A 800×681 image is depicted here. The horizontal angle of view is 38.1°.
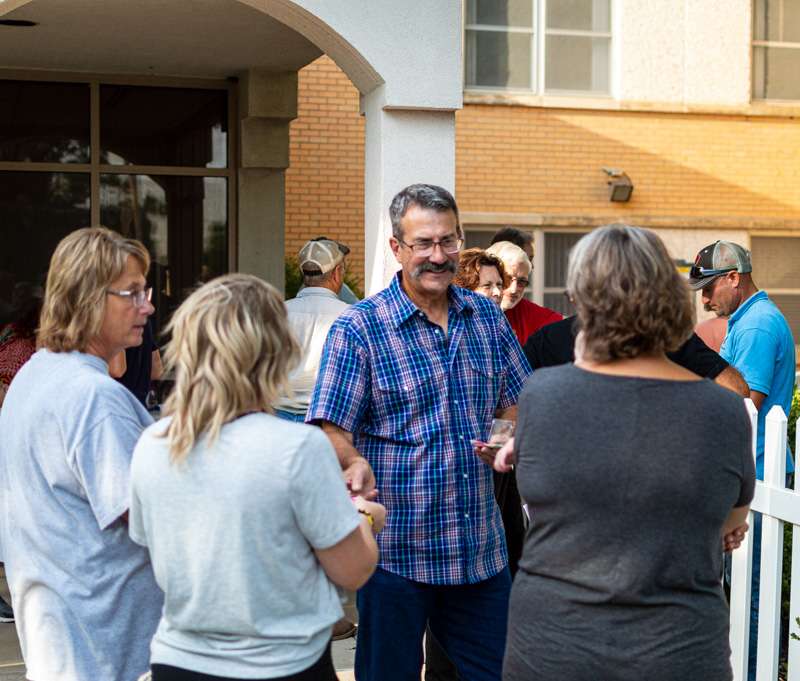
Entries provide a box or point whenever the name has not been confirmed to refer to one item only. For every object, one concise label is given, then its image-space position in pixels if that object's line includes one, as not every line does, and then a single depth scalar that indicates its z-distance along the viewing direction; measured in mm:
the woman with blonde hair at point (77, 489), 2666
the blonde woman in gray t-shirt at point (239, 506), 2289
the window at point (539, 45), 15141
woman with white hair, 5840
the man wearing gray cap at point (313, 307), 5875
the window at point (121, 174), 10883
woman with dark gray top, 2418
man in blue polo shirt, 5531
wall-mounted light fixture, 14984
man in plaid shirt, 3391
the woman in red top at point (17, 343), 6105
